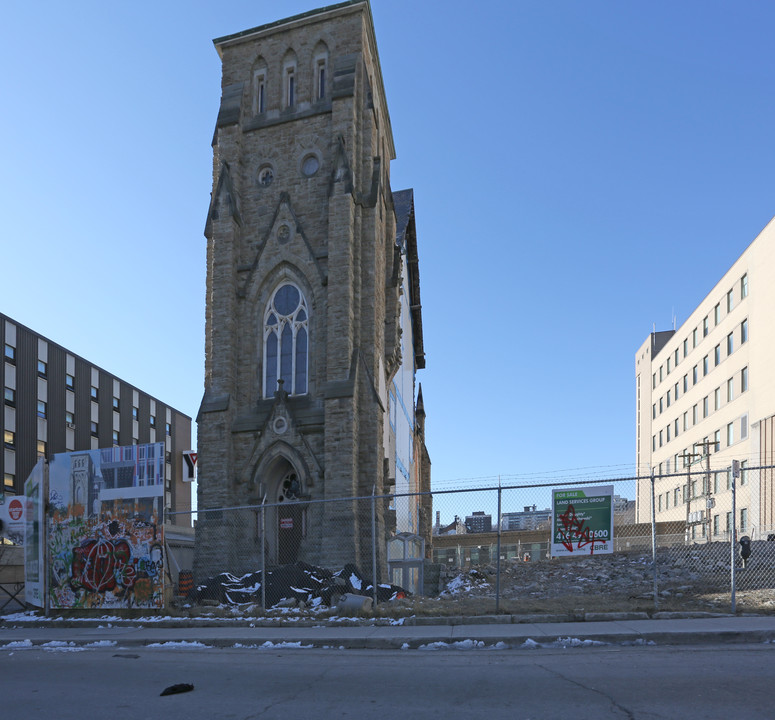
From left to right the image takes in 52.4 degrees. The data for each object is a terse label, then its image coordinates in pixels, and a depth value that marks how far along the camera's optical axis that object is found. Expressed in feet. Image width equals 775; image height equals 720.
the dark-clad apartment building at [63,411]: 148.66
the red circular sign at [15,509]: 61.11
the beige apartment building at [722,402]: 148.87
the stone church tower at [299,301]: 75.31
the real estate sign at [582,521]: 42.84
